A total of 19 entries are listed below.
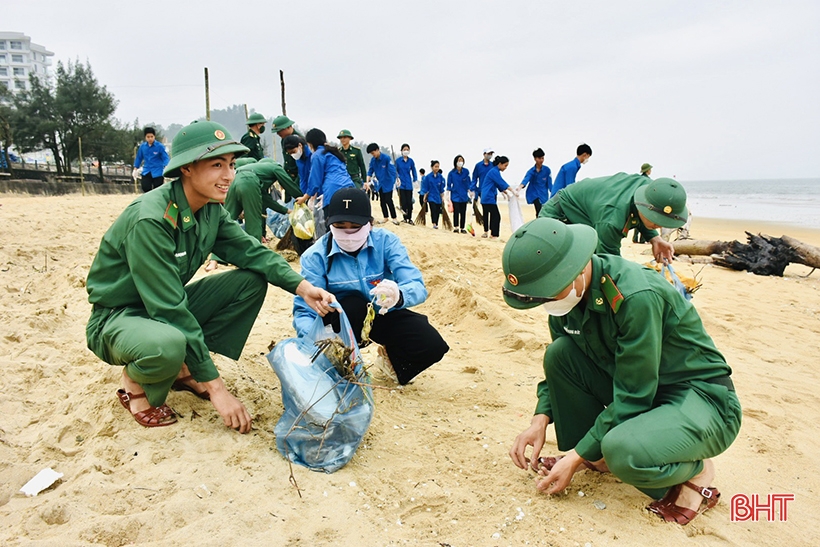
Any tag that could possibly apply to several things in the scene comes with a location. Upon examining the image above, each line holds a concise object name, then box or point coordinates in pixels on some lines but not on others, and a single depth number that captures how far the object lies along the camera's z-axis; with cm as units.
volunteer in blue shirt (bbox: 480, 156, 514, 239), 989
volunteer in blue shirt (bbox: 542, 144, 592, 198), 729
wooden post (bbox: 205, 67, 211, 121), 1572
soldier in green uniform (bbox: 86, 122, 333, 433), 222
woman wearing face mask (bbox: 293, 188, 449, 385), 289
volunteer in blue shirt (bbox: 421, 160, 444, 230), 1224
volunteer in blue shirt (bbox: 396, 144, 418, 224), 1291
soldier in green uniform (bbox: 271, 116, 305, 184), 682
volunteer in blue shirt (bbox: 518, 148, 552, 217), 952
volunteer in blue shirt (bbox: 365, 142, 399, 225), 1170
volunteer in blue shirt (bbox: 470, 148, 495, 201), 1129
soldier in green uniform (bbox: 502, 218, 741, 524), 183
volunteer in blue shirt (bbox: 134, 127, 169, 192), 860
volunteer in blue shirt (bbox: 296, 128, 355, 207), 600
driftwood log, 761
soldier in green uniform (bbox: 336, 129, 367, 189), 945
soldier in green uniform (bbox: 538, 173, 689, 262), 329
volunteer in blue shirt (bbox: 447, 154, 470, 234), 1196
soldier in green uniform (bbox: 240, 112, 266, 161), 706
